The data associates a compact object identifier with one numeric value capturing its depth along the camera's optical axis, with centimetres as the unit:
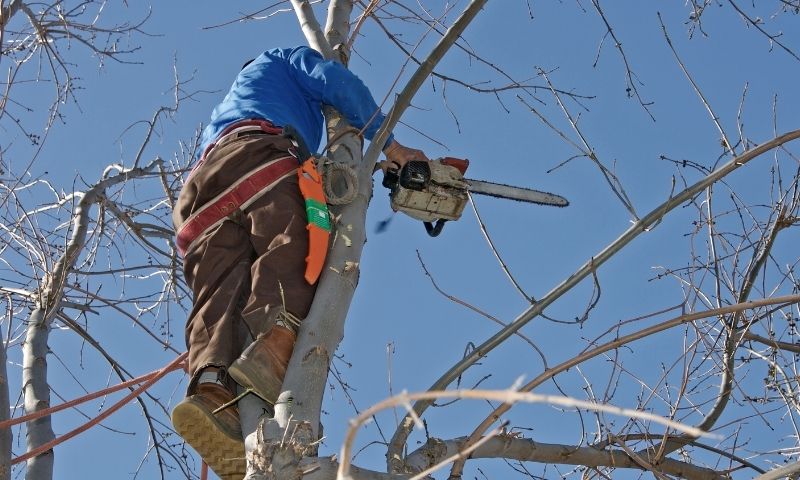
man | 641
